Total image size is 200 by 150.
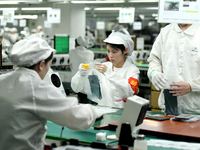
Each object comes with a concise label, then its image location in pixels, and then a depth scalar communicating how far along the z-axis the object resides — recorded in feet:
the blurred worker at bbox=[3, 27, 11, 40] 53.45
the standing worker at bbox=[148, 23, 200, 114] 8.15
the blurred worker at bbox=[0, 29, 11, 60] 24.45
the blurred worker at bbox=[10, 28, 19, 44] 51.93
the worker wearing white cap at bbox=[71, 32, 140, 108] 9.50
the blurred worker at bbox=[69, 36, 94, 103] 22.25
